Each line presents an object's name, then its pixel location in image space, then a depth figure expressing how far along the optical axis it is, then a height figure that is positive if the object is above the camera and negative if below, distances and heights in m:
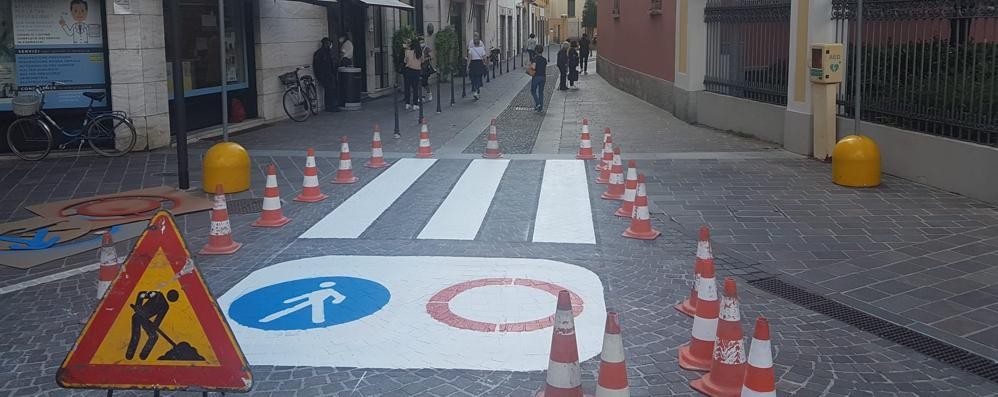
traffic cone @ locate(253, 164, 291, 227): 8.78 -1.29
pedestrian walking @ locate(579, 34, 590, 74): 39.44 +0.82
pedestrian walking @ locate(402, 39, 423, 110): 19.86 +0.04
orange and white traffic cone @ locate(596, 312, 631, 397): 3.98 -1.29
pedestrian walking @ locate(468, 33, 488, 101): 24.30 +0.16
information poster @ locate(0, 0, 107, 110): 12.80 +0.39
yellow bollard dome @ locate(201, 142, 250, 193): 10.31 -1.06
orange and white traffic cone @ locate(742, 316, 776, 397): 3.97 -1.32
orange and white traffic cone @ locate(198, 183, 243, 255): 7.60 -1.35
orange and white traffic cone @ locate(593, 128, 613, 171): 11.22 -1.04
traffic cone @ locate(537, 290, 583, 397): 4.00 -1.27
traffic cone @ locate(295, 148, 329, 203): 10.00 -1.24
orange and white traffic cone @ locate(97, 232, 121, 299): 5.45 -1.15
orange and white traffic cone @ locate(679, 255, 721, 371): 4.95 -1.42
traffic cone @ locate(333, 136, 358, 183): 11.14 -1.18
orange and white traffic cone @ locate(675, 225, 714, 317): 5.30 -1.07
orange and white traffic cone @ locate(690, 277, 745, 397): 4.36 -1.41
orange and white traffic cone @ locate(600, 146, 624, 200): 10.02 -1.27
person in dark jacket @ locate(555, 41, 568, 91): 28.14 +0.18
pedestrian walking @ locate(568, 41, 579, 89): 29.78 +0.16
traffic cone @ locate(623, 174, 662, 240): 8.12 -1.37
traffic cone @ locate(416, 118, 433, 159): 13.33 -1.09
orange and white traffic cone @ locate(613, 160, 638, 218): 8.66 -1.20
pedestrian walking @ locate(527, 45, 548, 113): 20.69 -0.25
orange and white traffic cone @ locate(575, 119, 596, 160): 13.02 -1.12
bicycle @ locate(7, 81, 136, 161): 12.43 -0.78
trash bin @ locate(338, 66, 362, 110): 20.86 -0.36
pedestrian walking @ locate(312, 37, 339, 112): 19.52 +0.05
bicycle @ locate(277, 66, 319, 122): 18.41 -0.48
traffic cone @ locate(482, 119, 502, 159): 13.23 -1.12
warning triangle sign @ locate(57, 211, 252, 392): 3.97 -1.14
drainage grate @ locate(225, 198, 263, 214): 9.50 -1.40
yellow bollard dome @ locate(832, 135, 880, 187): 10.38 -1.09
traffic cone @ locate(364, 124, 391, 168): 12.36 -1.13
